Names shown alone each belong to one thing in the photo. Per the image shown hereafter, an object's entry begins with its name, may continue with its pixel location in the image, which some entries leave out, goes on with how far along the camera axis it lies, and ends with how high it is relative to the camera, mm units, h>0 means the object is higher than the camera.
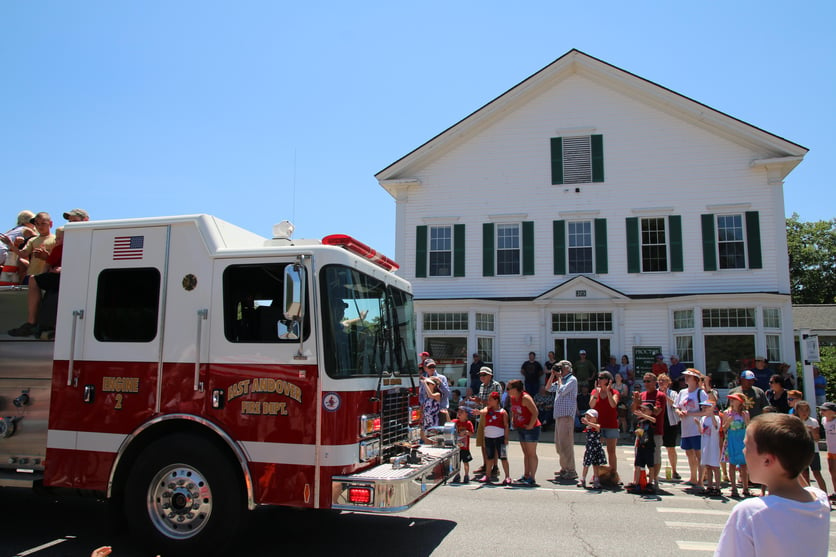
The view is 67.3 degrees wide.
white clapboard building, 18688 +4089
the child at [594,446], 9633 -1348
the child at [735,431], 9267 -1060
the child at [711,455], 9195 -1402
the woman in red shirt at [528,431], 9789 -1146
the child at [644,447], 9219 -1290
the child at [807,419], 8930 -851
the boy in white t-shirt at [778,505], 2328 -546
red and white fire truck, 5332 -278
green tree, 48062 +7397
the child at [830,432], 9086 -1031
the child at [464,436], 9352 -1202
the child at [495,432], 9789 -1168
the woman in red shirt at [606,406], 9984 -766
